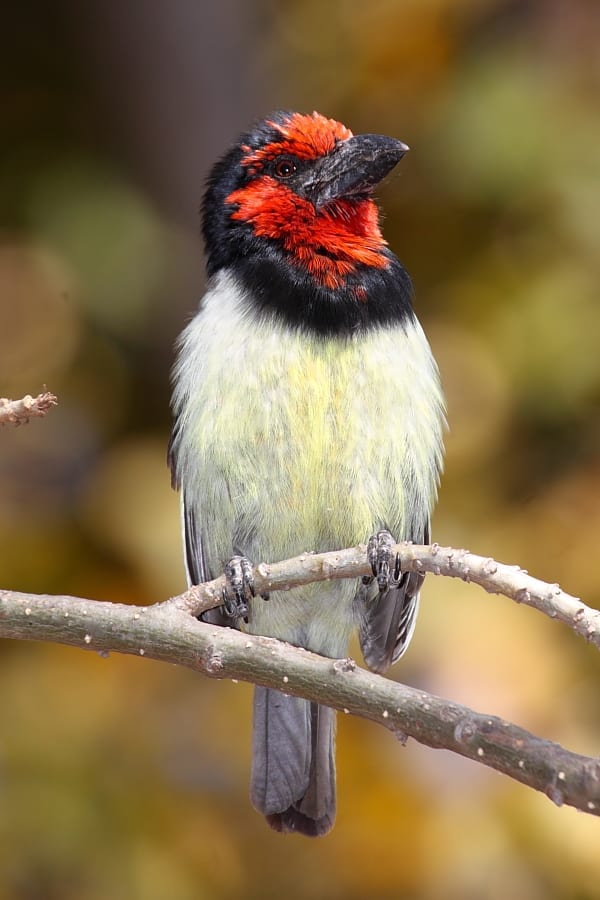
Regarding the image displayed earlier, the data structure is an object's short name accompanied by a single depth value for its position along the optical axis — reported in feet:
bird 11.61
